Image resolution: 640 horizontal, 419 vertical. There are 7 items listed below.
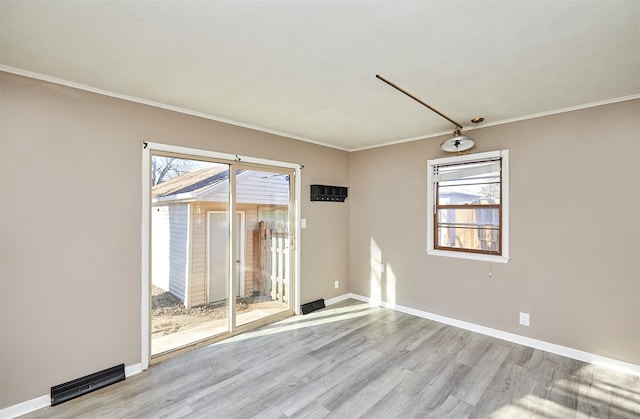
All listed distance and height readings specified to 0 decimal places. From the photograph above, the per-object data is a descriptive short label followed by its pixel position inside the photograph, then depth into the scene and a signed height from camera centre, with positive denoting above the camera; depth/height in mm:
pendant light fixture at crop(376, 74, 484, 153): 3346 +795
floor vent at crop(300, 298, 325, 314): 4293 -1418
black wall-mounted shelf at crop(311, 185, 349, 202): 4406 +274
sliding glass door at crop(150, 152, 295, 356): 3053 -444
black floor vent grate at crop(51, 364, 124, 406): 2344 -1453
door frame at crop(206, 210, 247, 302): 3688 -421
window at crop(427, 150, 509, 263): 3479 +62
